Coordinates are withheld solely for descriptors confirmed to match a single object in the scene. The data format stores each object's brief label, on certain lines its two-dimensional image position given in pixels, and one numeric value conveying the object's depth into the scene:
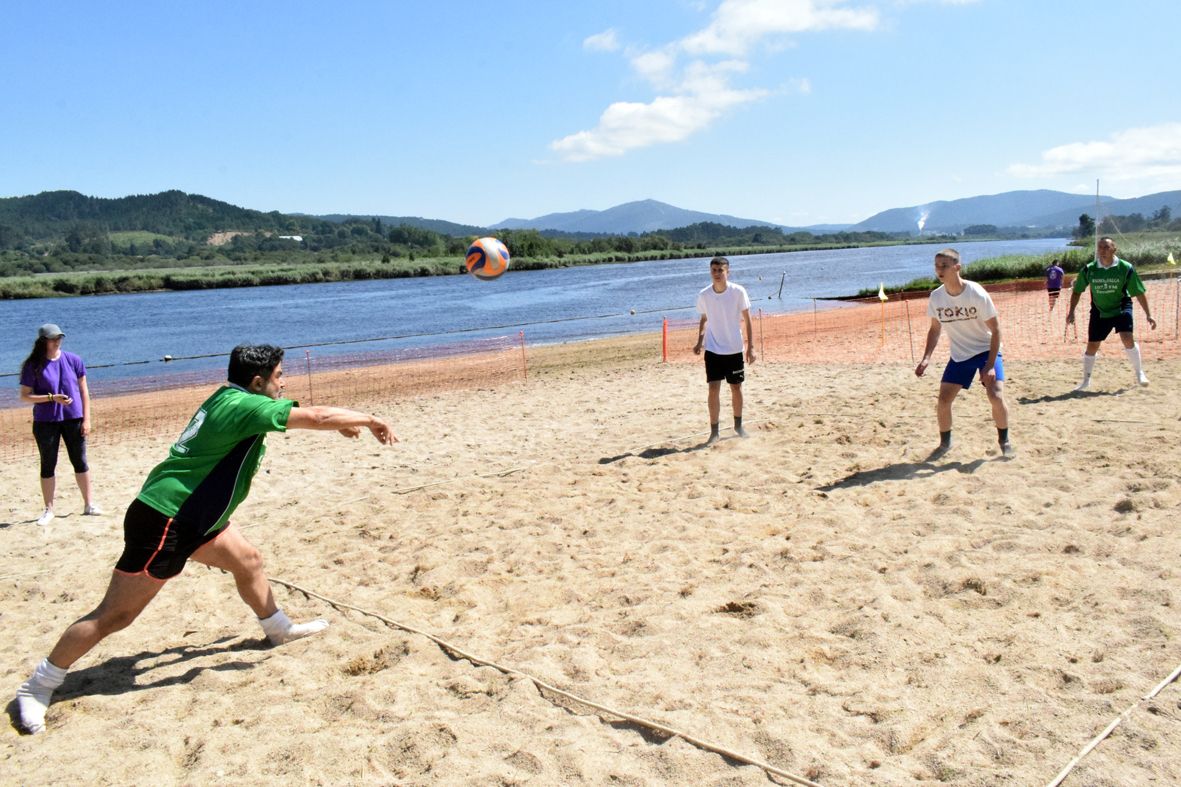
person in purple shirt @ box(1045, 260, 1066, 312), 22.22
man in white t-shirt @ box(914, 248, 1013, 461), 6.83
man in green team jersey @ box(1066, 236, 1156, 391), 9.41
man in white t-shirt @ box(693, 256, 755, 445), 8.14
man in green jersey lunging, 3.73
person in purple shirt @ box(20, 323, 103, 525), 6.74
